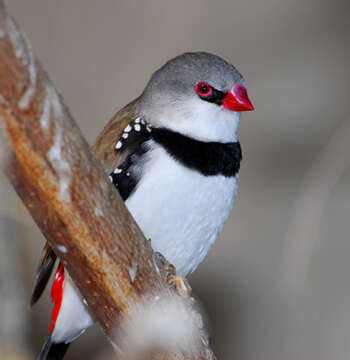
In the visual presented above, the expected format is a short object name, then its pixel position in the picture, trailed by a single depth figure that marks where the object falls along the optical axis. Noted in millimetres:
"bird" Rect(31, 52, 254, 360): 2371
